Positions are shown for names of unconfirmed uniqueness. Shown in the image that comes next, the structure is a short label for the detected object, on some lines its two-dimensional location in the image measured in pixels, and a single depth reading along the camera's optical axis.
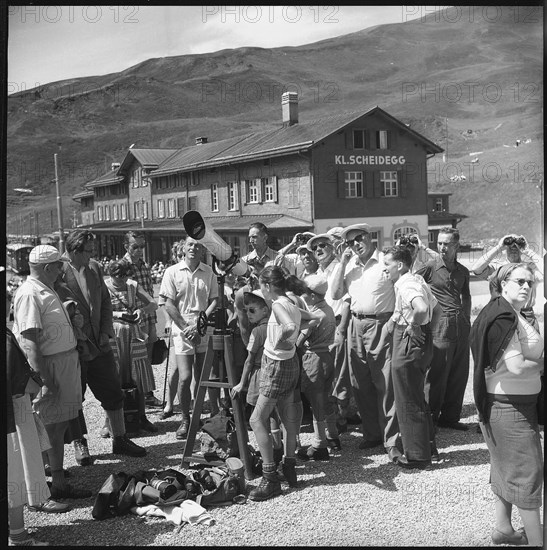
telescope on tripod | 4.64
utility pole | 9.25
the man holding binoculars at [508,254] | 5.43
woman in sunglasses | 3.50
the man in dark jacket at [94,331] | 5.12
